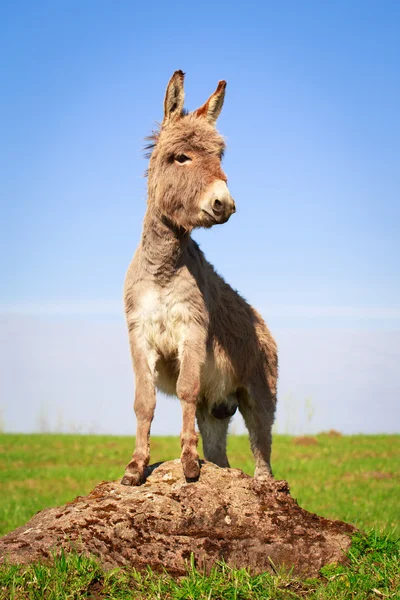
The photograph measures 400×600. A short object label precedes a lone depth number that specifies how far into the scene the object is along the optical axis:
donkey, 5.73
